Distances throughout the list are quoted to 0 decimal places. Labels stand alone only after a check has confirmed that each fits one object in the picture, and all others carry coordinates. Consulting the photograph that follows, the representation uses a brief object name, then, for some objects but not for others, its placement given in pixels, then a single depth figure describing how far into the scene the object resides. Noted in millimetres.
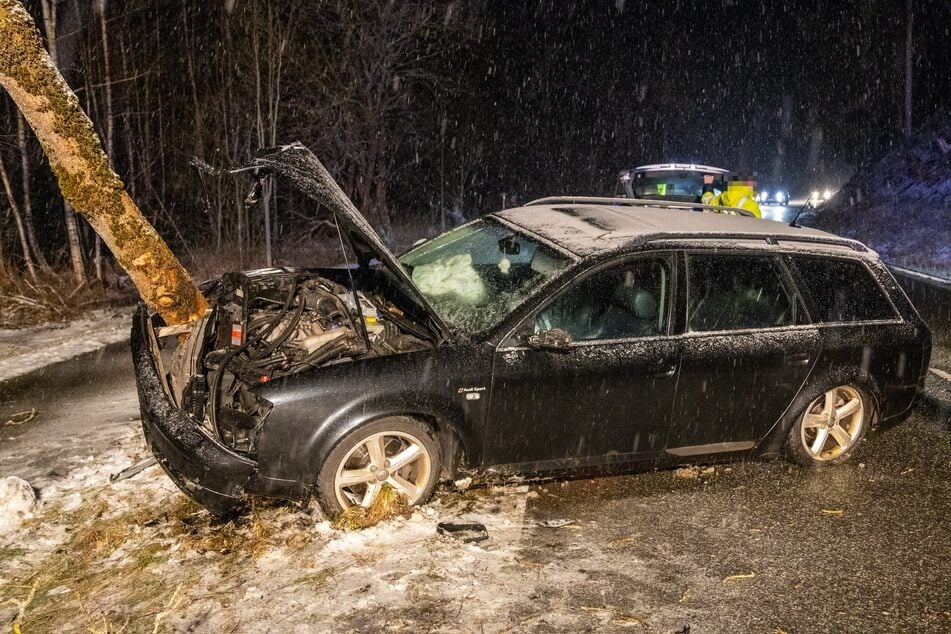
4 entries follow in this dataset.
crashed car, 3576
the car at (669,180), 13547
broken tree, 5086
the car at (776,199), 20638
